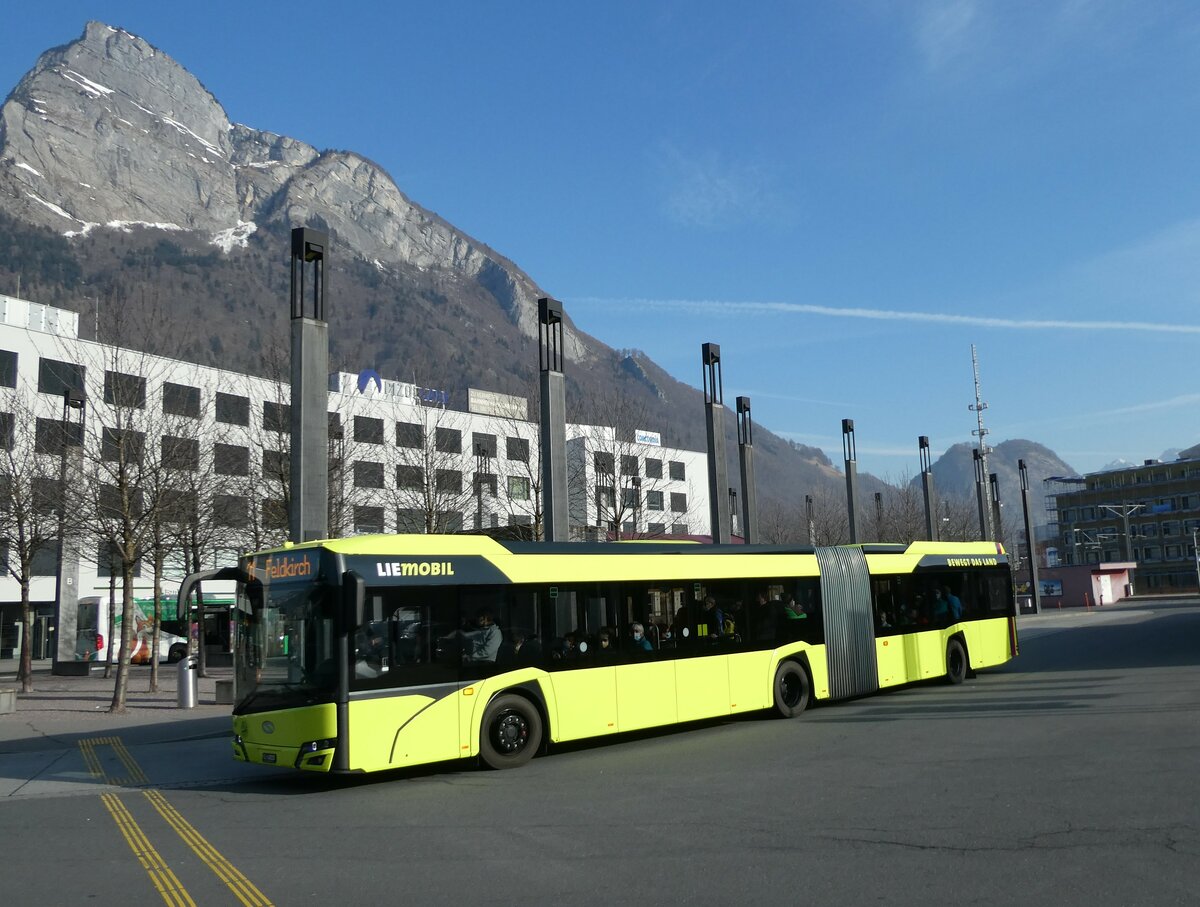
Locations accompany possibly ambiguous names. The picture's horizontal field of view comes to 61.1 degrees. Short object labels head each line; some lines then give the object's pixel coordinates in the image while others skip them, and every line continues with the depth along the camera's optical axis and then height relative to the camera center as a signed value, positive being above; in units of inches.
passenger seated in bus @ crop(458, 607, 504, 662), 470.3 -14.7
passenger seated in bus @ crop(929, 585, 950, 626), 775.7 -15.0
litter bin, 867.4 -54.7
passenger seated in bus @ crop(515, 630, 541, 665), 489.7 -21.2
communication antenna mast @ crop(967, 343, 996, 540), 1959.9 +324.5
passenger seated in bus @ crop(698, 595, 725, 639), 584.1 -12.4
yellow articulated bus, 432.1 -19.2
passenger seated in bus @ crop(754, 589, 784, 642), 620.4 -12.7
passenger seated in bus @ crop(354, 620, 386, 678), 431.2 -16.5
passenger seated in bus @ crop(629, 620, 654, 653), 543.2 -19.7
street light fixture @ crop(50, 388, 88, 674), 906.7 +94.0
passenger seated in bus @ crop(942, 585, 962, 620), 792.3 -10.7
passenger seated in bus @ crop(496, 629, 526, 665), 481.7 -19.3
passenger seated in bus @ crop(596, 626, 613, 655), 526.0 -20.1
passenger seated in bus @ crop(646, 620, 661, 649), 552.1 -17.6
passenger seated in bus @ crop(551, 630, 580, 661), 506.0 -21.6
